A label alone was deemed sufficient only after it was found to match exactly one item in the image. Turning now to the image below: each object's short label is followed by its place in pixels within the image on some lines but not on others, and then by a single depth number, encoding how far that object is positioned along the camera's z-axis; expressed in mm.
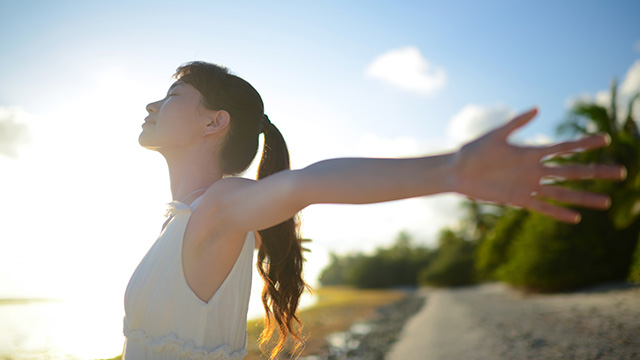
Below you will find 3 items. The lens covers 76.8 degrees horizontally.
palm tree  12688
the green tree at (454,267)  43406
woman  971
